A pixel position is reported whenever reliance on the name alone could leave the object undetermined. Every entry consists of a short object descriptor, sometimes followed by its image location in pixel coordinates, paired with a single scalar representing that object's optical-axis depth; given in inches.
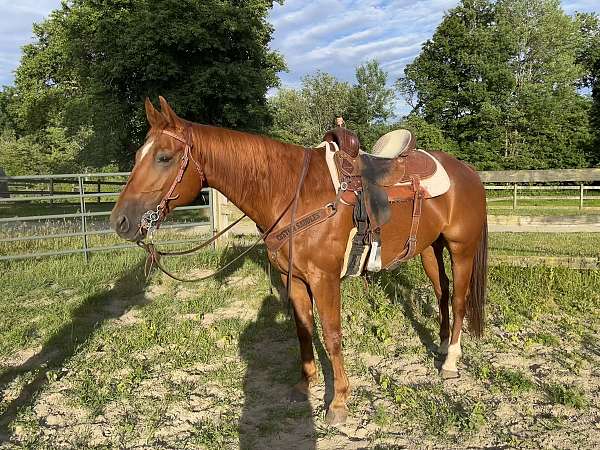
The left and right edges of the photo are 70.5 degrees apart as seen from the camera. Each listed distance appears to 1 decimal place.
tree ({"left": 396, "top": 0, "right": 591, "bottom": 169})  1143.6
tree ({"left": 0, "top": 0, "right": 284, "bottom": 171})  615.2
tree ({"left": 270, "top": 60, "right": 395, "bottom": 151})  1643.7
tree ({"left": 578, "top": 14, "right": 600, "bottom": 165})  1122.7
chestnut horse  101.0
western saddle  119.5
